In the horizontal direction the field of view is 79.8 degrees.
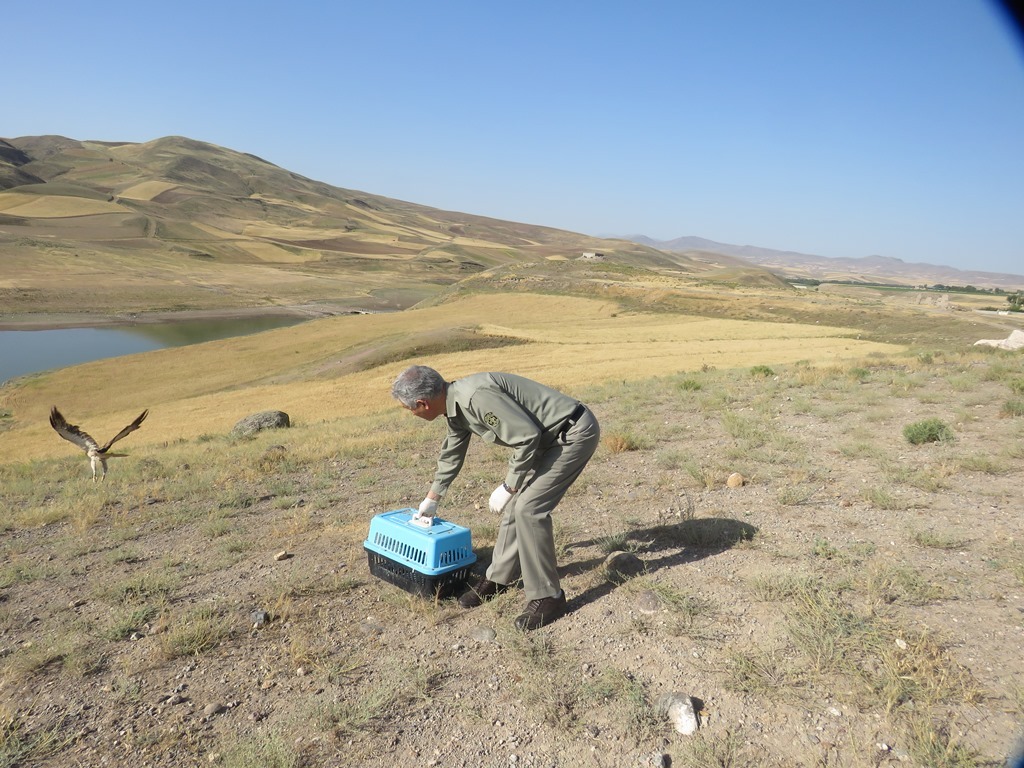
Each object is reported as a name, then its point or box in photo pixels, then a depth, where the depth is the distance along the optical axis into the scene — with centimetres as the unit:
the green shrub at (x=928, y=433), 827
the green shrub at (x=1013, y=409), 931
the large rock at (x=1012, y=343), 2148
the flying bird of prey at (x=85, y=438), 1016
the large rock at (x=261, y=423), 1667
